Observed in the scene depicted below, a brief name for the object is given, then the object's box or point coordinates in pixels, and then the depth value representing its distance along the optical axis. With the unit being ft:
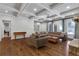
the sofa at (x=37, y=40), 4.84
